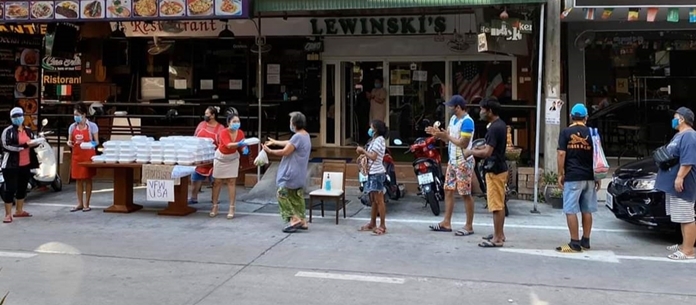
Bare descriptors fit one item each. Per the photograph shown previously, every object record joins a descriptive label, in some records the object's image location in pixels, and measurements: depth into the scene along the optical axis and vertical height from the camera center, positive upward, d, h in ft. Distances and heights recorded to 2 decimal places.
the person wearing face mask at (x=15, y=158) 30.09 -0.17
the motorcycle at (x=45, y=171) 36.86 -0.94
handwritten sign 30.89 -1.69
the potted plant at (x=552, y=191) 33.22 -1.79
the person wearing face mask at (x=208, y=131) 33.14 +1.27
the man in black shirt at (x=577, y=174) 23.56 -0.63
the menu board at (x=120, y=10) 33.73 +7.91
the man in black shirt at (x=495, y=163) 24.38 -0.25
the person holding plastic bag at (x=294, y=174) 27.32 -0.78
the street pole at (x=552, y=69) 34.17 +4.72
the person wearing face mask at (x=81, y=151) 32.94 +0.20
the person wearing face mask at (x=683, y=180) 22.67 -0.84
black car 24.88 -1.65
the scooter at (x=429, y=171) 30.73 -0.71
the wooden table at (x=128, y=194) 31.68 -1.95
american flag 48.80 +5.70
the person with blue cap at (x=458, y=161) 25.72 -0.20
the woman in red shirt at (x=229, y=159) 31.01 -0.18
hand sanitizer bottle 31.07 -1.37
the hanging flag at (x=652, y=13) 31.21 +7.07
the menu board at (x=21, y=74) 43.09 +5.50
